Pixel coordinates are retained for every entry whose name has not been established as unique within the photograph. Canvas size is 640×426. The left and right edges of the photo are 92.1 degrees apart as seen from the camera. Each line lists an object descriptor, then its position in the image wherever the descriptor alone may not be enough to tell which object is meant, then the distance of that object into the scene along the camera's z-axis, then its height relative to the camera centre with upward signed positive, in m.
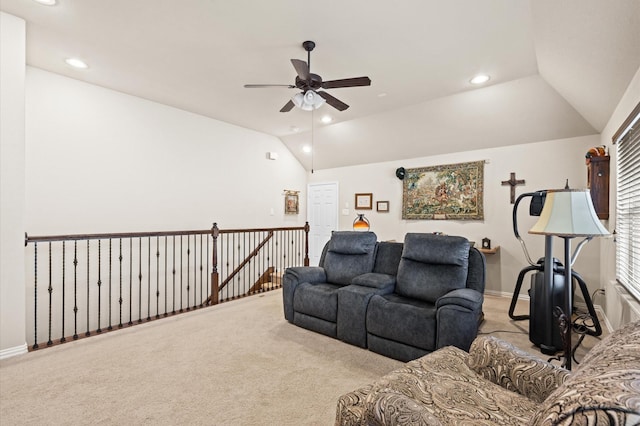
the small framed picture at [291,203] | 6.78 +0.21
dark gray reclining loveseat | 2.38 -0.75
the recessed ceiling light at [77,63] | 3.36 +1.65
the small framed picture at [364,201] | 6.42 +0.25
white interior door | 6.97 -0.03
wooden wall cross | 4.69 +0.47
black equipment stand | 2.58 -0.82
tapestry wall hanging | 5.06 +0.37
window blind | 2.42 +0.05
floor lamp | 1.75 -0.05
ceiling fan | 2.81 +1.22
